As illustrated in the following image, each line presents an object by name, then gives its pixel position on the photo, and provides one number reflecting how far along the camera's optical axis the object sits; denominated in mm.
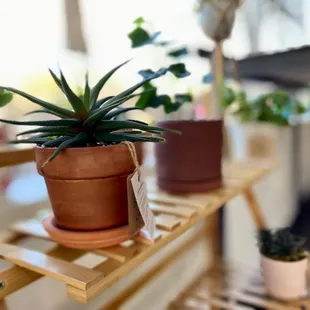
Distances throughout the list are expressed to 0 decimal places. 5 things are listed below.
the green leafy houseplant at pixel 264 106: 945
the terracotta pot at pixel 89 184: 542
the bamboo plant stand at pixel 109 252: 506
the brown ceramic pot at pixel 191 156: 792
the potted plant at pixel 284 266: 897
